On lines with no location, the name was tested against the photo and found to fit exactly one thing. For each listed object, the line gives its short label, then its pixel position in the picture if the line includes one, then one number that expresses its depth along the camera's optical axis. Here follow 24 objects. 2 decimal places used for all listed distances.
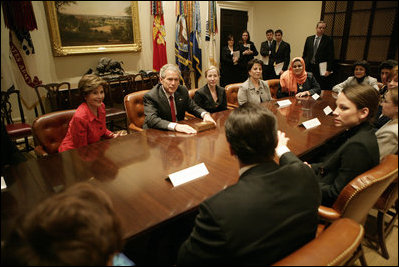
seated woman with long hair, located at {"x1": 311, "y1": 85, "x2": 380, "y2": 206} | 1.23
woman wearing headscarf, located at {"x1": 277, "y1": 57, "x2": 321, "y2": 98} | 3.26
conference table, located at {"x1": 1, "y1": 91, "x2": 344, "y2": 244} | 1.01
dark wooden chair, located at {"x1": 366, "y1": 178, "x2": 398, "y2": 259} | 1.50
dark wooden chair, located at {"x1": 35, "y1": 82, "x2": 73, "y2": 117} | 3.11
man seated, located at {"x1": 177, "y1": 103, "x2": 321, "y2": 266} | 0.69
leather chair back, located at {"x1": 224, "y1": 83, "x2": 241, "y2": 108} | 3.32
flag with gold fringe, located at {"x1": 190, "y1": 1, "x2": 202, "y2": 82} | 4.98
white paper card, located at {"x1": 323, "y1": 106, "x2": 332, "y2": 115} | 2.35
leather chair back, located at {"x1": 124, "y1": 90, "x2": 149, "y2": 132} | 2.47
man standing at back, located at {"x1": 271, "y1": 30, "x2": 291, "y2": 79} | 5.43
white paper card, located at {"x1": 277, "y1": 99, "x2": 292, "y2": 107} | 2.70
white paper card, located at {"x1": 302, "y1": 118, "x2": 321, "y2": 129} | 2.00
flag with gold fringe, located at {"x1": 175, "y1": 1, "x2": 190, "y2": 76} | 4.58
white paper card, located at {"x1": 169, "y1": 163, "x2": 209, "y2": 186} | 1.21
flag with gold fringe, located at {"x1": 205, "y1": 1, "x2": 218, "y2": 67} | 5.36
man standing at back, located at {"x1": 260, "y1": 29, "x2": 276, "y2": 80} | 5.64
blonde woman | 2.87
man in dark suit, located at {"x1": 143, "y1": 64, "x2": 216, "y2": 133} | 2.20
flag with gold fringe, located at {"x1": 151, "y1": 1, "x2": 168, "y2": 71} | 3.35
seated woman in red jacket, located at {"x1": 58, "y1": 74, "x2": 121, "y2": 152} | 1.84
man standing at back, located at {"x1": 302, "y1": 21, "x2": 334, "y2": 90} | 4.80
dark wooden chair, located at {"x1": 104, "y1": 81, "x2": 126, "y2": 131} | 3.60
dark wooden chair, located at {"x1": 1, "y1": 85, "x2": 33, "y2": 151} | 2.79
